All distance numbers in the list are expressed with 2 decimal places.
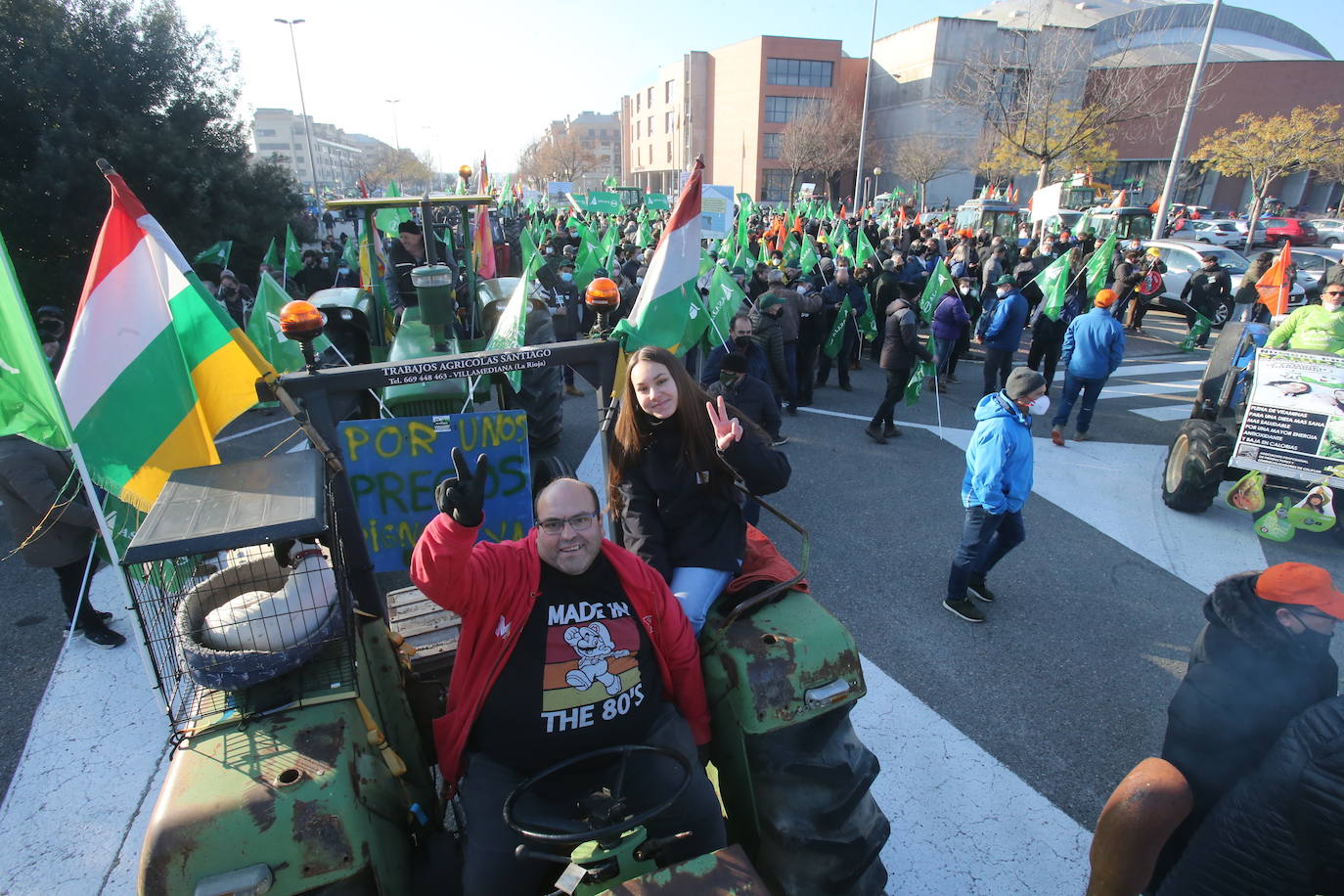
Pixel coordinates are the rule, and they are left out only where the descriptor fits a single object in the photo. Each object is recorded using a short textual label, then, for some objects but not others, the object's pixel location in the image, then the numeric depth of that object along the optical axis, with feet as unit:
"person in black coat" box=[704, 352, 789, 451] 17.34
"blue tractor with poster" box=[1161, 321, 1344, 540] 17.99
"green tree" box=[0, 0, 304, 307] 35.06
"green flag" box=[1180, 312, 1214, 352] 43.27
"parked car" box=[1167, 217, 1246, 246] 88.05
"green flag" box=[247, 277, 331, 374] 18.70
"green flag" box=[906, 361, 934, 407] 26.53
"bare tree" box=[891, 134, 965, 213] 129.18
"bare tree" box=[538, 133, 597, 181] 214.36
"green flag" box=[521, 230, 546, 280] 31.31
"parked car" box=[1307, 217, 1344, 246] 96.27
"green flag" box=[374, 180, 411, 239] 33.96
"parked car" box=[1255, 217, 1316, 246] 91.09
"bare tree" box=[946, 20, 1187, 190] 82.74
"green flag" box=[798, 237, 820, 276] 36.45
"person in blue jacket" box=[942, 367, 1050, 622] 14.01
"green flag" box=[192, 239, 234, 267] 37.47
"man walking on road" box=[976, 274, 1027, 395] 27.66
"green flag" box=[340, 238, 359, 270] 37.73
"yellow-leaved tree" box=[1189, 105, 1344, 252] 78.23
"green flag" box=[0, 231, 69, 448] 6.93
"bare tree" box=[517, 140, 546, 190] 242.25
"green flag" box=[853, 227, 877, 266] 38.70
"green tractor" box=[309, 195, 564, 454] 20.10
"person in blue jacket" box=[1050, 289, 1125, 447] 24.30
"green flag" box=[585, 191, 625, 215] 73.61
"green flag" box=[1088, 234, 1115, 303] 32.69
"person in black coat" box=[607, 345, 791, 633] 9.14
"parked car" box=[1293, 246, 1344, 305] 52.01
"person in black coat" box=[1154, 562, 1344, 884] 6.79
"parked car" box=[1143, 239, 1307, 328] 50.03
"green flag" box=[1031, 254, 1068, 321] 29.59
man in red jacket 7.11
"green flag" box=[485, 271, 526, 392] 13.19
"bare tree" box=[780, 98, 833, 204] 143.02
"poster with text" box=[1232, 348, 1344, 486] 17.87
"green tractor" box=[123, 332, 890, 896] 5.76
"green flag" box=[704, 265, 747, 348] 24.94
